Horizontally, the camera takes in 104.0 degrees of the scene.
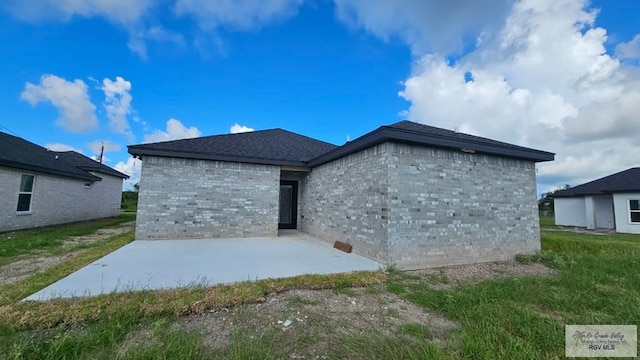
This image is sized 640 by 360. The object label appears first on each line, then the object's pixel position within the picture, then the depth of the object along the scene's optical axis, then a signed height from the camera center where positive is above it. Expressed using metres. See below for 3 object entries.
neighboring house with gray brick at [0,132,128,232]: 9.69 +0.43
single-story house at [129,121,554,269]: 5.46 +0.23
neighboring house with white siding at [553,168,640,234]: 13.17 +0.23
